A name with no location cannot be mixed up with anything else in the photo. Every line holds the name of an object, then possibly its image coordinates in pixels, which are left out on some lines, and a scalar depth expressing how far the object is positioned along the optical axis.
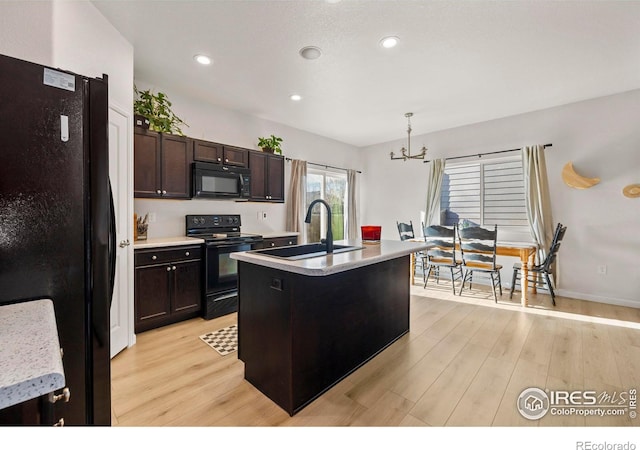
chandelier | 4.21
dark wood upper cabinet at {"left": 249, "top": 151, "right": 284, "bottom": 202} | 4.06
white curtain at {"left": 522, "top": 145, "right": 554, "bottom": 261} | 4.11
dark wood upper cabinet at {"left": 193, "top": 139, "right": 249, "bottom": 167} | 3.44
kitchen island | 1.72
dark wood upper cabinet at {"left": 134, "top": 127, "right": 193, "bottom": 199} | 2.93
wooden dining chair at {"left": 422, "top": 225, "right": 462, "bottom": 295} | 4.21
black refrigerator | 0.94
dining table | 3.66
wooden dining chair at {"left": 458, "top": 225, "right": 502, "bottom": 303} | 3.82
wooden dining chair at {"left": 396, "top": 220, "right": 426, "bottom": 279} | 4.99
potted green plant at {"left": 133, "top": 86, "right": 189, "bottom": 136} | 3.01
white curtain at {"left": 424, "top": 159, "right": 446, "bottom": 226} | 5.16
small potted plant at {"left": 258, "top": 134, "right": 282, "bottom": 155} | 4.27
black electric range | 3.22
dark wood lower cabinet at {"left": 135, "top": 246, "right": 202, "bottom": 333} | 2.78
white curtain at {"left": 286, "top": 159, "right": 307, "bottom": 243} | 4.84
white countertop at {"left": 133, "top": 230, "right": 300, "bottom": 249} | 2.79
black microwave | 3.39
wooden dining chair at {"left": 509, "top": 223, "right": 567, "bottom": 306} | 3.57
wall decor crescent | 3.77
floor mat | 2.54
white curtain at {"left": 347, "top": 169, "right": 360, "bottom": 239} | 6.05
